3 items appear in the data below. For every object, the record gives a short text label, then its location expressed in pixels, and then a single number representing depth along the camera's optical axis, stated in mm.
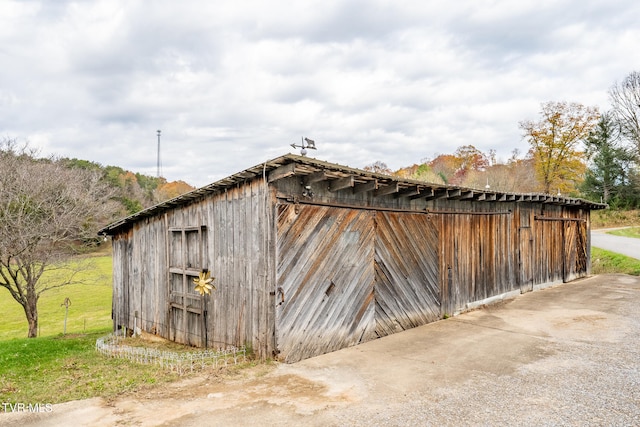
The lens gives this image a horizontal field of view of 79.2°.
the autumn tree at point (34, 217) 12531
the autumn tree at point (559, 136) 30031
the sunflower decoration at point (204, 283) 6680
